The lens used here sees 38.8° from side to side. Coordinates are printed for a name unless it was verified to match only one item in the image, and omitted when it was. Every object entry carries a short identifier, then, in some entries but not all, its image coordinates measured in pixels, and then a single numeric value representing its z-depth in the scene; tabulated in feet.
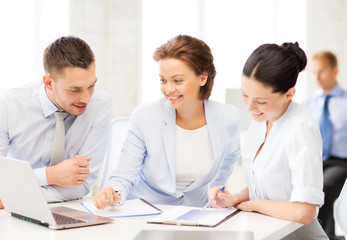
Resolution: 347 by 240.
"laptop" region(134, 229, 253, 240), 5.33
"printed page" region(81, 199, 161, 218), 6.40
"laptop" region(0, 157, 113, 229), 5.54
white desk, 5.45
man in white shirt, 7.38
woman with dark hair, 6.15
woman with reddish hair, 7.95
